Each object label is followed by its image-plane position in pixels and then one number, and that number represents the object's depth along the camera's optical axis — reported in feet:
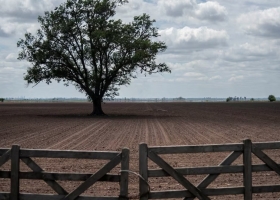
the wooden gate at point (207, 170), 25.68
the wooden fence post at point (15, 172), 26.09
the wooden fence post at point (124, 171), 25.50
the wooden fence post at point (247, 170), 26.78
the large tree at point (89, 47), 173.58
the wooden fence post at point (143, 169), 25.56
